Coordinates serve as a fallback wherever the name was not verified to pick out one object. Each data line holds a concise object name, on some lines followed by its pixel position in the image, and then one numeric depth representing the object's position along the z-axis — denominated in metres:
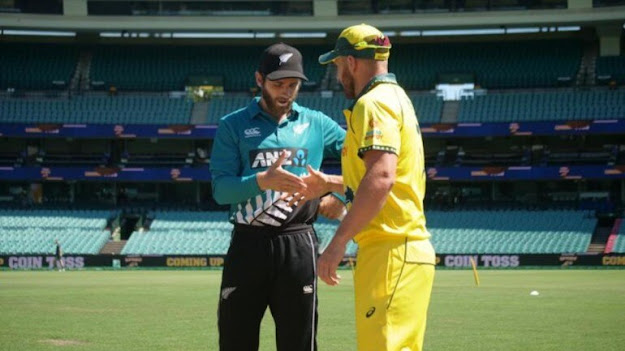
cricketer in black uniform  7.28
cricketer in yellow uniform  5.88
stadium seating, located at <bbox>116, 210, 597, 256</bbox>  57.32
